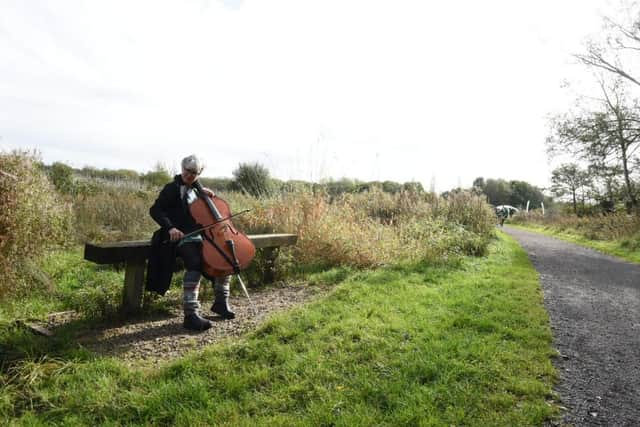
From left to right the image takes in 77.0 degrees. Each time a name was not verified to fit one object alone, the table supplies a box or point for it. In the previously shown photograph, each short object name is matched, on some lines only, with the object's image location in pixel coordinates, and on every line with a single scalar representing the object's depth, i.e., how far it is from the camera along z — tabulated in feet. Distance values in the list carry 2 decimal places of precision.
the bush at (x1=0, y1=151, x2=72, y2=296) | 12.53
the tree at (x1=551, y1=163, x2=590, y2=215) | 86.81
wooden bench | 11.88
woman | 12.22
